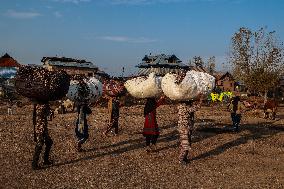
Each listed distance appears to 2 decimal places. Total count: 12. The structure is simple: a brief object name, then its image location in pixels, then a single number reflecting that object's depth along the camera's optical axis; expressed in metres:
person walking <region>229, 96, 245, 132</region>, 18.66
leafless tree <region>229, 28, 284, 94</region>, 43.66
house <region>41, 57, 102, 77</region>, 59.03
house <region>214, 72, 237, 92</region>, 80.50
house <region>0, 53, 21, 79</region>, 65.25
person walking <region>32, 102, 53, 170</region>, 10.86
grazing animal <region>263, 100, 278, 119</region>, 26.12
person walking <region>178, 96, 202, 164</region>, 11.95
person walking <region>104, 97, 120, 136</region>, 16.06
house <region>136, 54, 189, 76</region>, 62.82
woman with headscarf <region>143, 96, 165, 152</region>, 13.52
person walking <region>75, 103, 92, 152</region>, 12.98
